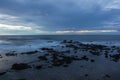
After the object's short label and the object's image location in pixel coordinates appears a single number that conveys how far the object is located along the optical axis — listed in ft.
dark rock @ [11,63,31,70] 30.68
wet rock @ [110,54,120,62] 40.43
